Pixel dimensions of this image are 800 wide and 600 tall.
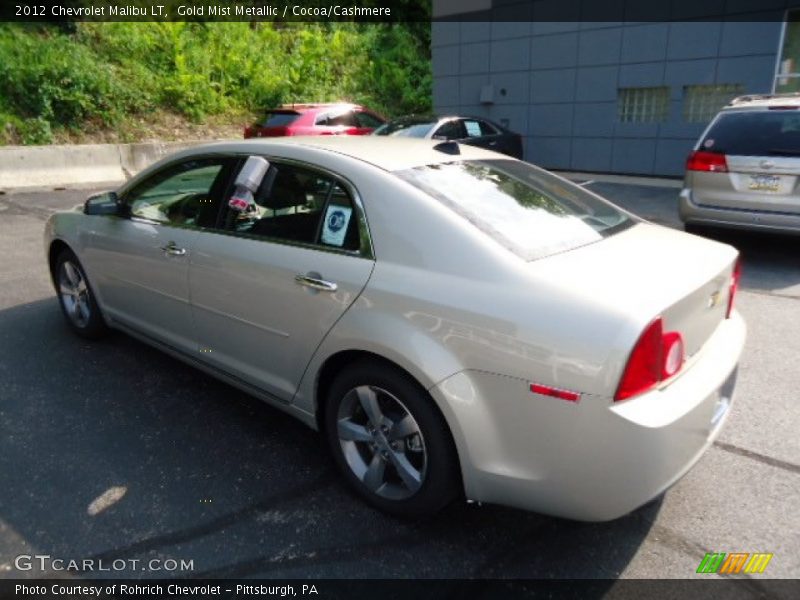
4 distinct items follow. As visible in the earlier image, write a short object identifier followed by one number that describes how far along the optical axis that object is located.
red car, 12.00
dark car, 10.44
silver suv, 5.98
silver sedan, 2.09
